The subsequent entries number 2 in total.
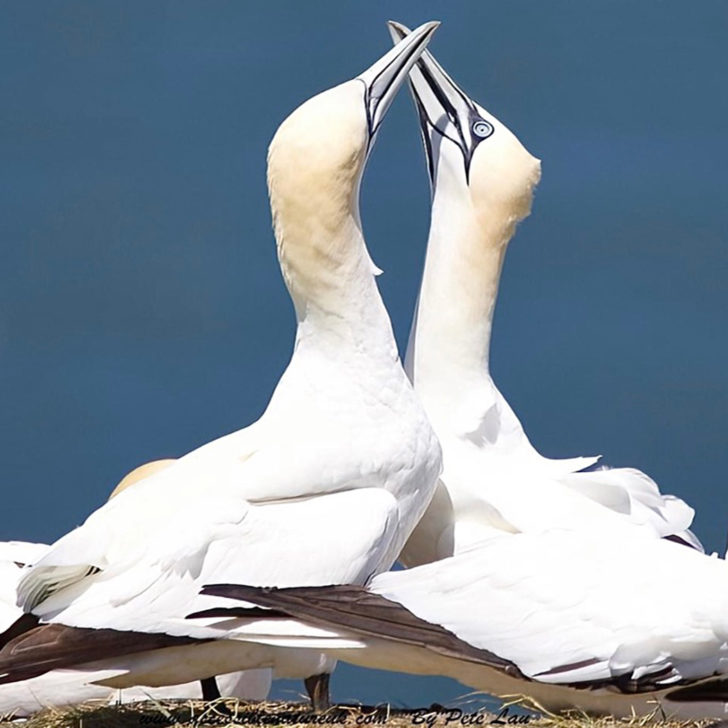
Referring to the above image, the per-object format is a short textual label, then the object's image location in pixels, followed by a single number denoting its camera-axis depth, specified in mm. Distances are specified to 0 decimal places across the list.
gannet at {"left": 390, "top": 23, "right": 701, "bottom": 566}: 16109
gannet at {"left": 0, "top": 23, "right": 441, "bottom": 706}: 13211
